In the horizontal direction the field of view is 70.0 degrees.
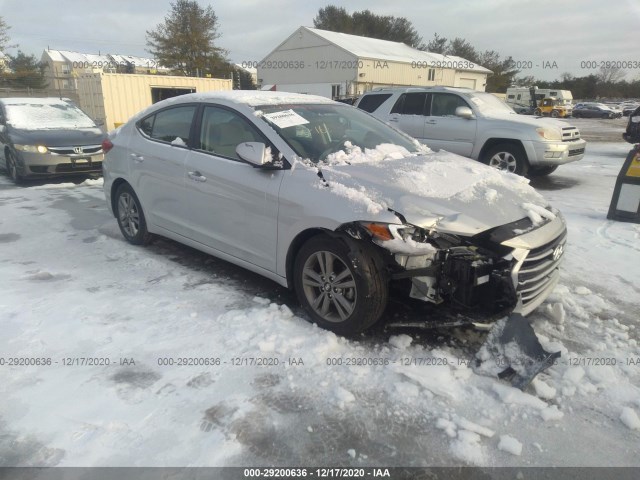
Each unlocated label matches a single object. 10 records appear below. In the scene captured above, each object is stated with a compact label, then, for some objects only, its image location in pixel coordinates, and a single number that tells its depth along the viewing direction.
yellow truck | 39.22
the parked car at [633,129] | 11.72
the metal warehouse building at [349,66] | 34.84
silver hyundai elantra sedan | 2.93
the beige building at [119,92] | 16.31
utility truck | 42.19
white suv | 8.20
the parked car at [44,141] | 8.52
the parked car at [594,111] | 40.41
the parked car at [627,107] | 43.39
